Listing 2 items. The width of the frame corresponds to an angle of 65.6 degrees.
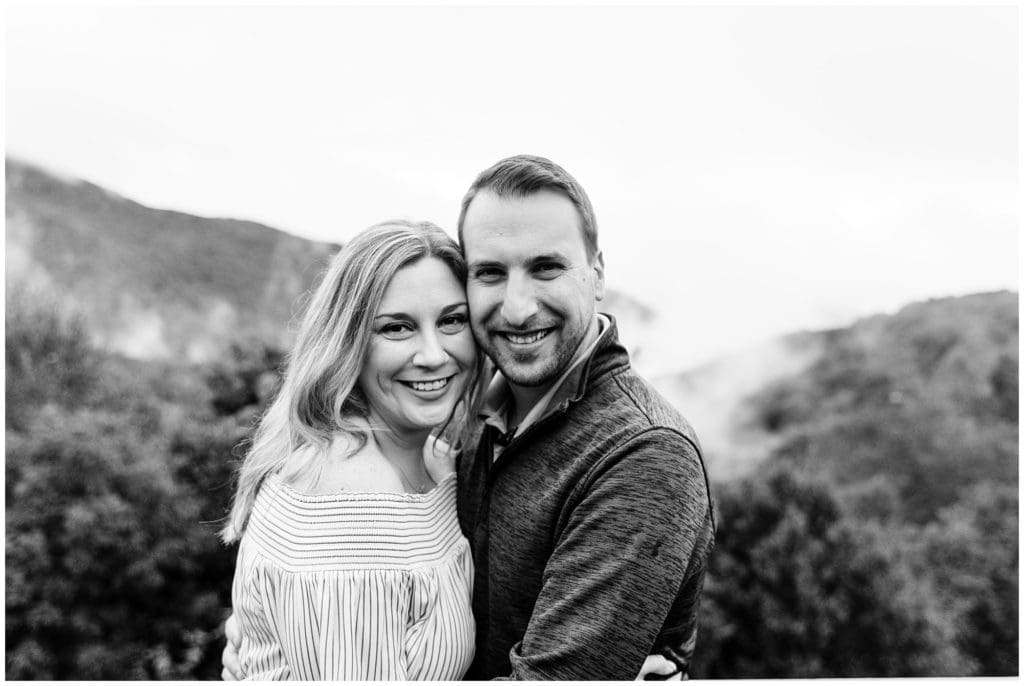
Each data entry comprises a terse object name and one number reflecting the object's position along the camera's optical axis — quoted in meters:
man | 1.66
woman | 1.87
